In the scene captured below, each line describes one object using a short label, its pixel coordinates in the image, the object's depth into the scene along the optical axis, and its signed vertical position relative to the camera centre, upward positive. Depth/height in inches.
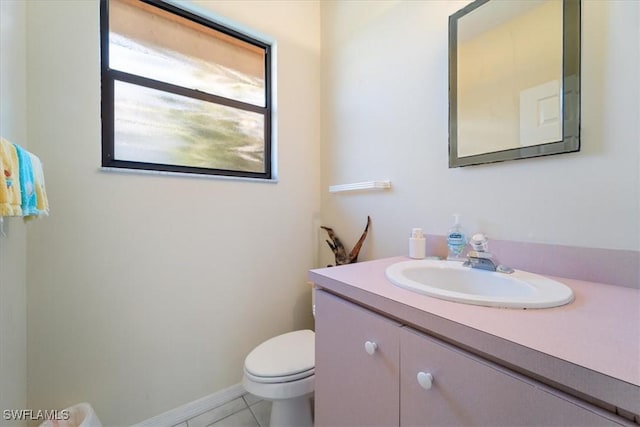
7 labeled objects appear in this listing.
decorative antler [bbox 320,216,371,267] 59.8 -9.9
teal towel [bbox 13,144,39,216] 29.7 +2.9
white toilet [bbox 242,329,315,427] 43.0 -29.2
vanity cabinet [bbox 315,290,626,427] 17.2 -15.0
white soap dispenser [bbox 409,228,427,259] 45.3 -6.5
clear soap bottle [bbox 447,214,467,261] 41.4 -5.3
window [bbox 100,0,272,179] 49.5 +25.5
